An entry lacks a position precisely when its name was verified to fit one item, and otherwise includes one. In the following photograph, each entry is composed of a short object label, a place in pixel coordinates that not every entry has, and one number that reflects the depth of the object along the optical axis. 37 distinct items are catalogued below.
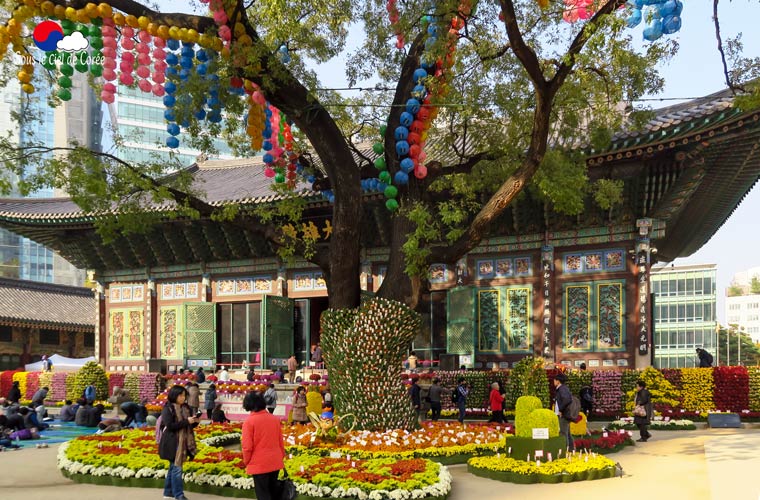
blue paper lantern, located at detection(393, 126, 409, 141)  16.15
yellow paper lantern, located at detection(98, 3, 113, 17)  14.31
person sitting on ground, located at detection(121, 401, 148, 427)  20.59
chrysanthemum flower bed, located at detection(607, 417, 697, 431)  19.11
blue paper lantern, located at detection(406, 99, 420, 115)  15.79
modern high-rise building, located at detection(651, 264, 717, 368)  56.56
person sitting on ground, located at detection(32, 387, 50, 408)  25.80
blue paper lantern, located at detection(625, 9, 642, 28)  11.55
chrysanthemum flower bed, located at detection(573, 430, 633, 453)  14.76
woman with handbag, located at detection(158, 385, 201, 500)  10.37
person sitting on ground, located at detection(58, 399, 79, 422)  23.81
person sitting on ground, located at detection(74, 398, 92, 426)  22.70
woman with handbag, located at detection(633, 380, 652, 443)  16.94
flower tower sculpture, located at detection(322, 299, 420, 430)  15.58
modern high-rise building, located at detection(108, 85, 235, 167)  92.31
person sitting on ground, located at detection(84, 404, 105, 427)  22.78
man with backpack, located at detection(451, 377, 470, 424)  20.62
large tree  14.27
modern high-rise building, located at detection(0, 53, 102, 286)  95.11
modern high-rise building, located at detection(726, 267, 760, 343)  117.76
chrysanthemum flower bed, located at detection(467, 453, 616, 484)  11.81
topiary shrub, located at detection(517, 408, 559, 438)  12.64
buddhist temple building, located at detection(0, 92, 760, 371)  21.28
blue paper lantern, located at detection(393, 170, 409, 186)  16.22
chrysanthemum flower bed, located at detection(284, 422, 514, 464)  14.07
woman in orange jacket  8.84
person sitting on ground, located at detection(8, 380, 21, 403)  24.85
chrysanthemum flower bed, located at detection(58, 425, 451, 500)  10.58
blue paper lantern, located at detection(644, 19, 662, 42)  11.41
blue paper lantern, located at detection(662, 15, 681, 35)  11.29
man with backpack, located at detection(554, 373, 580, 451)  13.20
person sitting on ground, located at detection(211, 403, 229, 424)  20.89
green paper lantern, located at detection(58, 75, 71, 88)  14.55
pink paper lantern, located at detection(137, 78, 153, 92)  15.18
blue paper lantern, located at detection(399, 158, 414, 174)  15.91
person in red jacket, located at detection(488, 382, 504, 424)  19.81
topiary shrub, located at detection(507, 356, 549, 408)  20.00
